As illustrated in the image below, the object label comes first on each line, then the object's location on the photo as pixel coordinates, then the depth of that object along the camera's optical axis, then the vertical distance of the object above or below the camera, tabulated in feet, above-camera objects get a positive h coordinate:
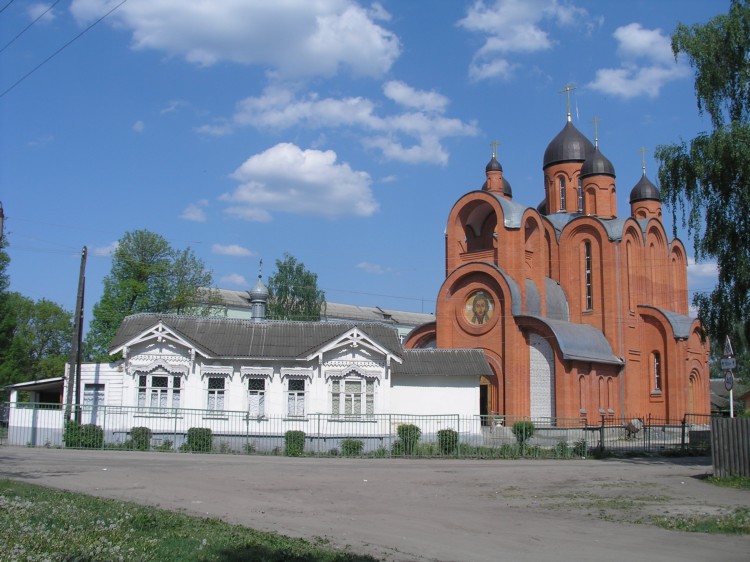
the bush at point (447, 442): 87.10 -4.55
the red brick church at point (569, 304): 128.88 +17.14
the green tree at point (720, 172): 69.67 +20.55
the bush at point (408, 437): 87.20 -4.10
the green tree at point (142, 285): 154.20 +22.52
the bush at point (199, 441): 88.12 -4.72
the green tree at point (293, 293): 206.28 +27.80
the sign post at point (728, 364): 70.69 +3.43
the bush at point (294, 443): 86.63 -4.82
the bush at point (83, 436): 87.81 -4.28
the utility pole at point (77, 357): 93.86 +4.94
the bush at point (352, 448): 86.99 -5.29
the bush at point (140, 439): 88.28 -4.57
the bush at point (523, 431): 90.88 -3.44
